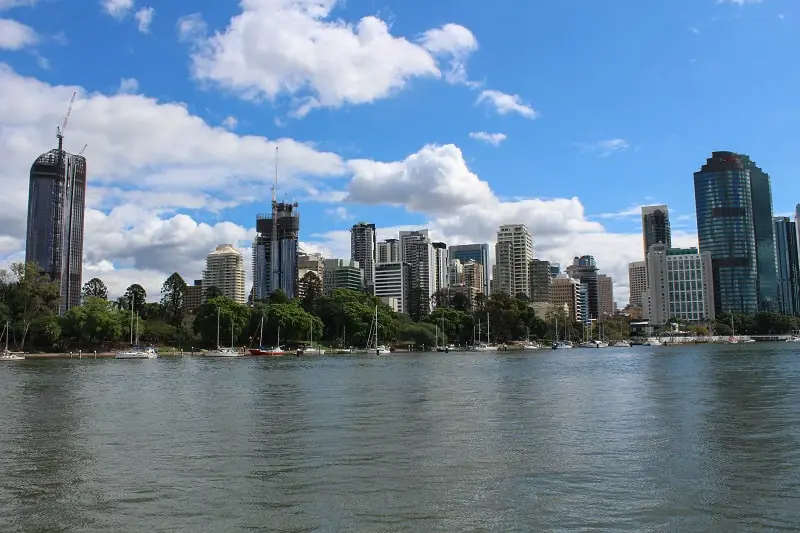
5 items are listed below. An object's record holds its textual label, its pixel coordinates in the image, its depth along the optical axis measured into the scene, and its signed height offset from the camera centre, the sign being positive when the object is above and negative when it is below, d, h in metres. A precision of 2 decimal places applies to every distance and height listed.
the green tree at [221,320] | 182.50 +6.18
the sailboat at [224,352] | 164.94 -1.82
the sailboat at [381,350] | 191.81 -2.30
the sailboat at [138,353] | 153.12 -1.65
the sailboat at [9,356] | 146.12 -1.65
